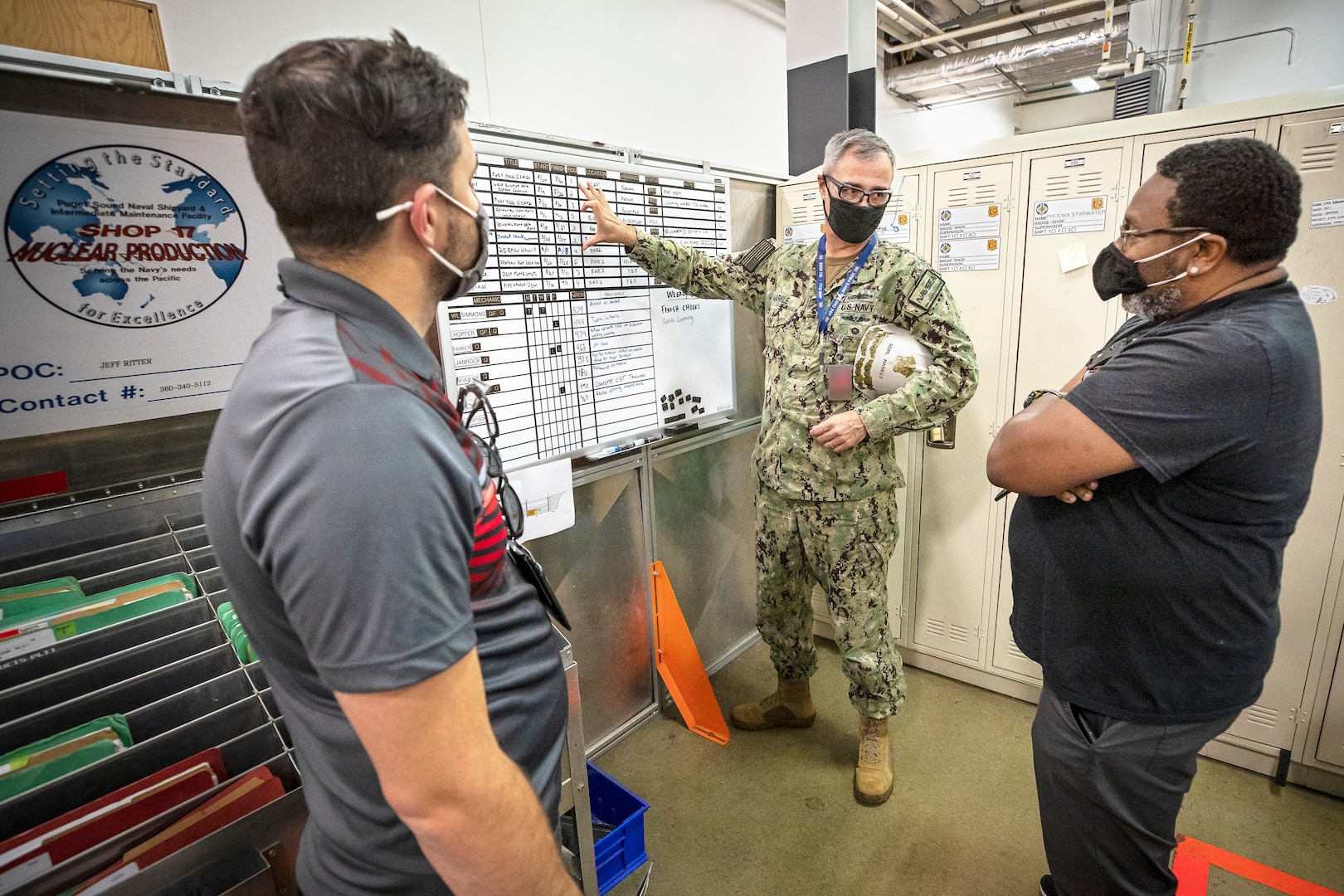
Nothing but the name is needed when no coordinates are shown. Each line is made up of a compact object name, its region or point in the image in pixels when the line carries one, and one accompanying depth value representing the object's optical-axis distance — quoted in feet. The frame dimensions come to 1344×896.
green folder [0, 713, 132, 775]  2.81
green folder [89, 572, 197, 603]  3.50
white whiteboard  5.48
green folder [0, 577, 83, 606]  3.33
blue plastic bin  5.48
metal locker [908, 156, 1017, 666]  7.27
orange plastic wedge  7.56
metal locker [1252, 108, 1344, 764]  5.68
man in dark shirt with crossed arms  3.46
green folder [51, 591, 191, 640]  3.23
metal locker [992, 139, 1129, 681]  6.60
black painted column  8.18
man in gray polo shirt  1.79
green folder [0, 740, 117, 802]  2.72
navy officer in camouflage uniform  6.02
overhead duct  16.56
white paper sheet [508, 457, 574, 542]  5.99
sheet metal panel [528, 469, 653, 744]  6.72
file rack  2.77
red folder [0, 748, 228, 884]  2.50
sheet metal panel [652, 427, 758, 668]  7.87
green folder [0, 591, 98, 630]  3.15
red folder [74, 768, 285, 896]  2.58
